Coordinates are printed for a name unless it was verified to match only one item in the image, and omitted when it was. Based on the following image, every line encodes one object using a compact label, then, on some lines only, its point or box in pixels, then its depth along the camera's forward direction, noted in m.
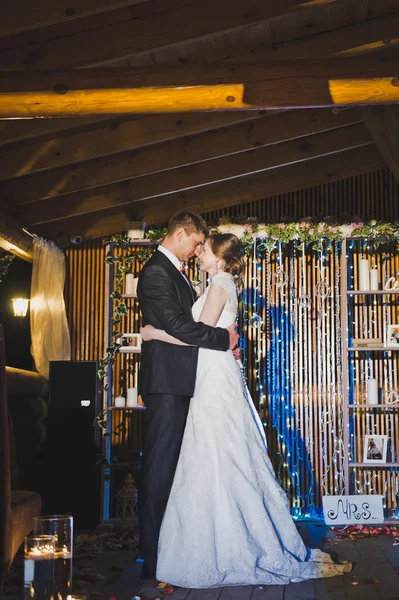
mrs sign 6.10
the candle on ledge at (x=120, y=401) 7.17
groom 3.93
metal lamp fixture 7.58
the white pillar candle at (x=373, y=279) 7.22
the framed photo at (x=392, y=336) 7.12
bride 3.73
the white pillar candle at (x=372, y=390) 7.09
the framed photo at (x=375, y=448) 7.07
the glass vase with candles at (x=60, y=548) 2.33
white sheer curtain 7.21
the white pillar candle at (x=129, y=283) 7.38
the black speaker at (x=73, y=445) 6.43
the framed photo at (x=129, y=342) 7.15
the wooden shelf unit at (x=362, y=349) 7.10
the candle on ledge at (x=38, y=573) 2.30
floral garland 7.07
